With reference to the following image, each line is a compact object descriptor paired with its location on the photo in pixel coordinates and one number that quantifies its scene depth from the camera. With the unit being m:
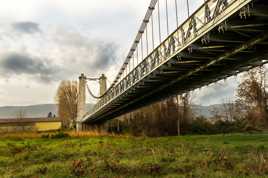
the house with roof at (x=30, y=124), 76.06
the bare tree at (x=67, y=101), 80.88
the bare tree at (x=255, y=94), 44.31
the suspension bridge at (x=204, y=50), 13.31
